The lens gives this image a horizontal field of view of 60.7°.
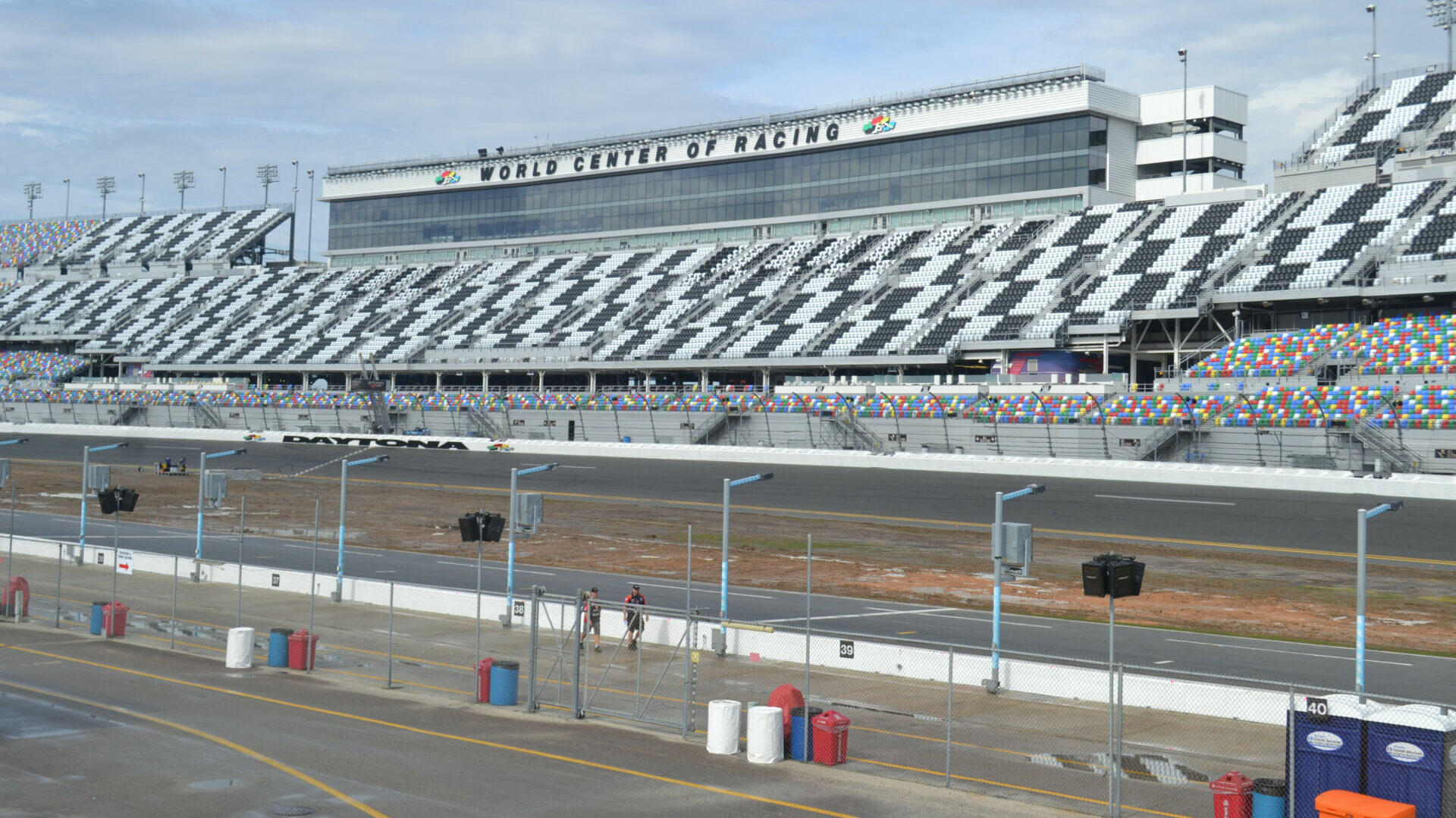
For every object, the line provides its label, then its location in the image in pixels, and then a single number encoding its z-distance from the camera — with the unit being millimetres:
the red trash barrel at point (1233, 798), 13695
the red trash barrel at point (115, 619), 26688
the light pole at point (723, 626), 25484
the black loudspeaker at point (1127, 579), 16484
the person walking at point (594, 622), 25266
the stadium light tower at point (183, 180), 148500
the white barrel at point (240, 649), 23656
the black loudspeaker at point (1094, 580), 16703
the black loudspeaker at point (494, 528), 25828
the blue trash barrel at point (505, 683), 20734
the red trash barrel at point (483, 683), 20953
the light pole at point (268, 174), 139875
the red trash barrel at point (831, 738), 17059
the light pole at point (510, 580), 29156
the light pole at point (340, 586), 33688
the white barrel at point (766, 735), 17125
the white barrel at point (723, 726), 17406
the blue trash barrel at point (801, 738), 17266
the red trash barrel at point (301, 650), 23547
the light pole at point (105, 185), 153375
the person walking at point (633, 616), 25844
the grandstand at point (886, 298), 59031
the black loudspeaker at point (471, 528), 25438
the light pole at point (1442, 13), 77438
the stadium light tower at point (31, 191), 159750
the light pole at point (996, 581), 20812
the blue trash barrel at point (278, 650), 23812
